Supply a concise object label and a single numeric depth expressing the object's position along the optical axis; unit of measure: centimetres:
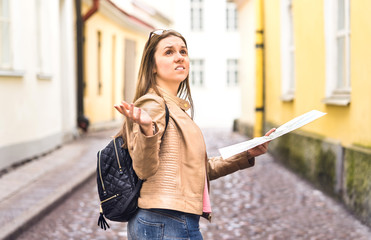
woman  241
